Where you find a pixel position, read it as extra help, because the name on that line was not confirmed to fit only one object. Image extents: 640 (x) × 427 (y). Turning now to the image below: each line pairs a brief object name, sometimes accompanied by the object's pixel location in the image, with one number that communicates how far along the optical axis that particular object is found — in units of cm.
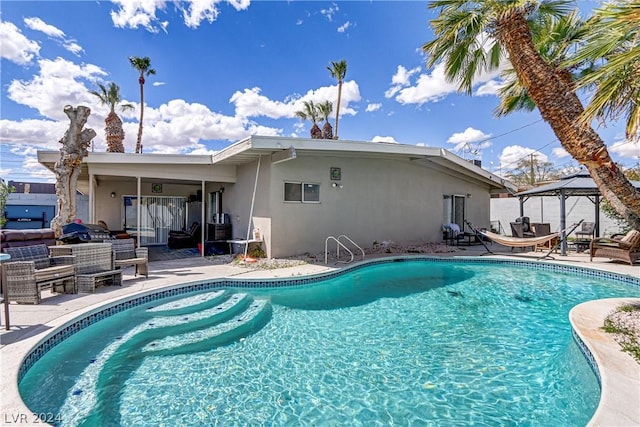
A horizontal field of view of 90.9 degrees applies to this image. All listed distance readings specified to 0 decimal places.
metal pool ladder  943
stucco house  976
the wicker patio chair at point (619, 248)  903
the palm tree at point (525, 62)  461
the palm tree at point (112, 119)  1725
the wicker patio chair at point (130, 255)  717
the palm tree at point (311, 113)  2577
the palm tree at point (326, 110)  2550
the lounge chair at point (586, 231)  1303
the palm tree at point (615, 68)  301
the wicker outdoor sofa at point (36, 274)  502
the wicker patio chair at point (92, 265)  606
